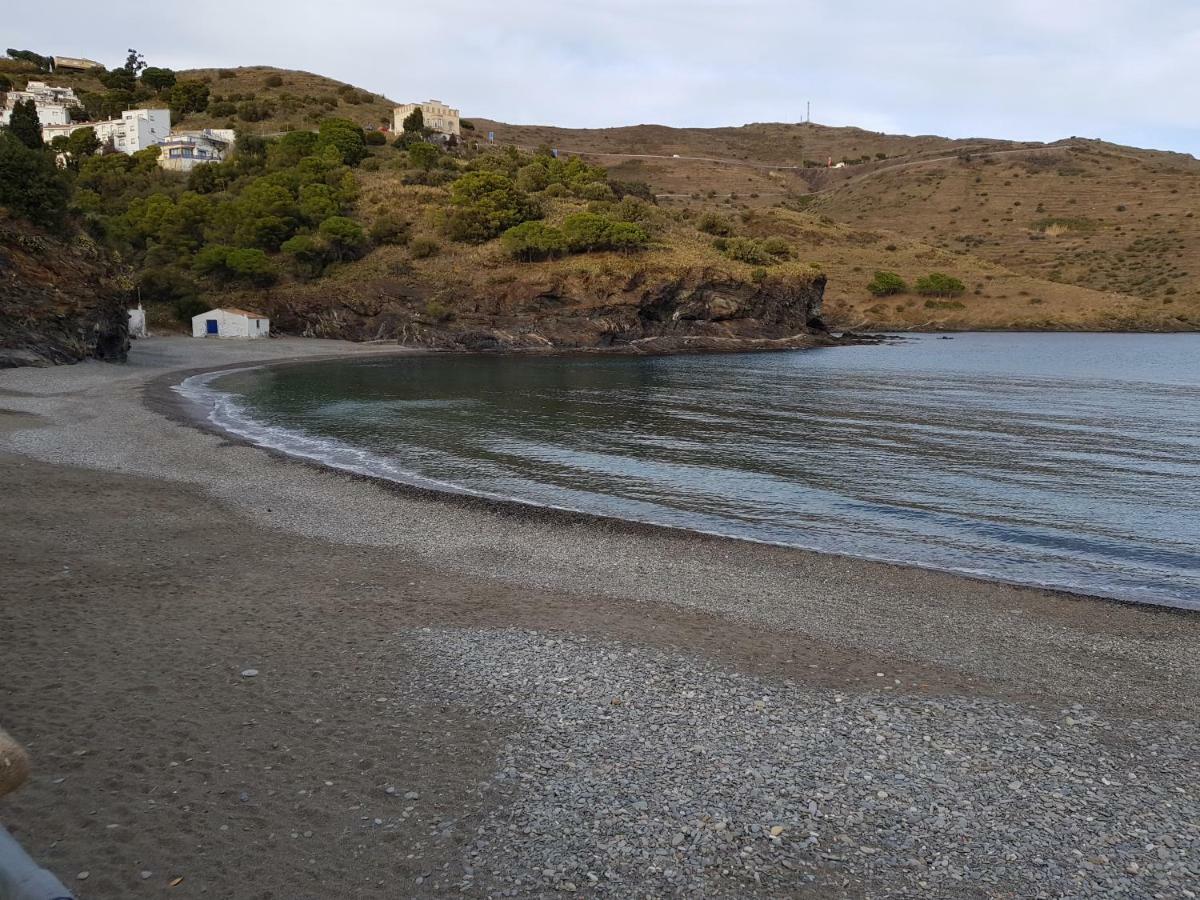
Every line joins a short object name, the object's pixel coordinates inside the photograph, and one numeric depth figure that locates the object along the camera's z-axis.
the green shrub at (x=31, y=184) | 40.50
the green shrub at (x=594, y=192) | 87.75
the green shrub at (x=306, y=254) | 72.19
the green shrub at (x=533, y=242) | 72.25
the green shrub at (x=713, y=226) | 91.12
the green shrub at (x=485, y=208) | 76.56
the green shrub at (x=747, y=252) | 79.81
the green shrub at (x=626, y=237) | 73.44
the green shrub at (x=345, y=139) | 95.31
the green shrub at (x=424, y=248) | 74.50
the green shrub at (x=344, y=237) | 73.75
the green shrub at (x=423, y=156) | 93.19
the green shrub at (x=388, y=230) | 76.44
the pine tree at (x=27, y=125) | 62.28
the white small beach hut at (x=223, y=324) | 64.19
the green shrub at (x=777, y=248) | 87.44
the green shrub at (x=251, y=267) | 70.00
